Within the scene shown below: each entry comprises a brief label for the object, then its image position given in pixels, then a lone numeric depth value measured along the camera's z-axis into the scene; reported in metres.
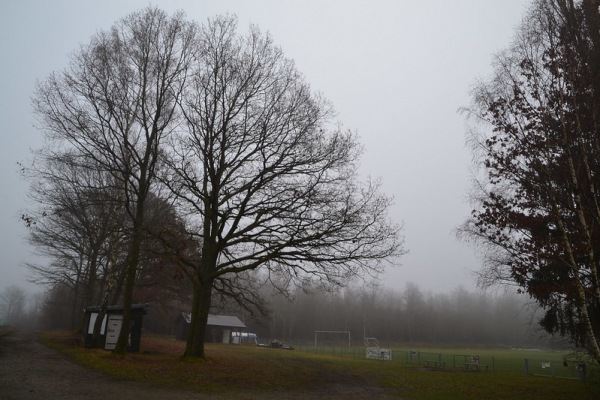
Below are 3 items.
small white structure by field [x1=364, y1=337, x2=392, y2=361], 41.12
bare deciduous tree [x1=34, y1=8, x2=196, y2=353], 19.44
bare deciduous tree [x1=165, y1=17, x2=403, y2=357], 18.81
